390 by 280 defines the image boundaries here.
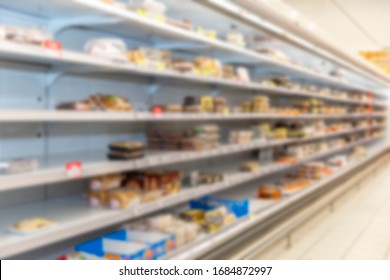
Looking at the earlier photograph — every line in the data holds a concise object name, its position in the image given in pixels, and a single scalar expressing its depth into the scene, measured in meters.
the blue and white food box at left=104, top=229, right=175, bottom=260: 2.72
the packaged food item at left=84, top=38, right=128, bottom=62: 2.50
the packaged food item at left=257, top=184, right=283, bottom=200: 4.63
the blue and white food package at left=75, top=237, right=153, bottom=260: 2.56
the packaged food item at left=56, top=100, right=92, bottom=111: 2.45
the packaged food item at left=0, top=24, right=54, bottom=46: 2.02
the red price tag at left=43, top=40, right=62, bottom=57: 2.11
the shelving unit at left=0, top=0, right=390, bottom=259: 2.22
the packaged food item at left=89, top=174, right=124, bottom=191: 2.78
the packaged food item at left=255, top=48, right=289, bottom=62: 4.83
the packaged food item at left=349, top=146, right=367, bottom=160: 9.20
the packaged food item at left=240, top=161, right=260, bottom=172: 4.59
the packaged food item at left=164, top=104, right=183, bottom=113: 3.30
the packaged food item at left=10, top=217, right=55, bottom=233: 2.11
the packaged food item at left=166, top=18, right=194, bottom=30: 3.10
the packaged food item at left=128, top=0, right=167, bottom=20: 2.88
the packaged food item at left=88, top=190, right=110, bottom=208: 2.74
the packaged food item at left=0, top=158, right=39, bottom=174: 2.00
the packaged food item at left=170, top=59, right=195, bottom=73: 3.23
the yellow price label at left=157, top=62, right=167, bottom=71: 2.93
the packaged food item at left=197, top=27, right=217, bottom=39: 3.49
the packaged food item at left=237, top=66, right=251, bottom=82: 4.33
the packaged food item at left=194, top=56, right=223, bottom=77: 3.60
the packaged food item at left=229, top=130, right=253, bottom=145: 4.34
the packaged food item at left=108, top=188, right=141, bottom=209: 2.67
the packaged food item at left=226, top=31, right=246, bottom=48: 4.13
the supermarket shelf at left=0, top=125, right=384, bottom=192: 1.98
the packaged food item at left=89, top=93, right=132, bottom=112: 2.65
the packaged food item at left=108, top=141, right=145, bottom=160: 2.73
